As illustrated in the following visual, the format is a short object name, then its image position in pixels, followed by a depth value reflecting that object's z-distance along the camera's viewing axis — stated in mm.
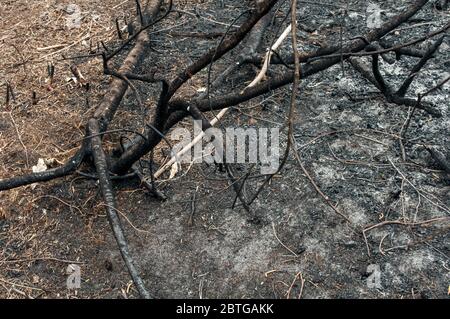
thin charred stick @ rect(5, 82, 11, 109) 3419
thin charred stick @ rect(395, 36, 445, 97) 2897
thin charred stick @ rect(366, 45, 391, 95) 3057
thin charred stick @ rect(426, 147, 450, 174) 2781
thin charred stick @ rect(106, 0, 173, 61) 3909
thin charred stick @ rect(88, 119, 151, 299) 2283
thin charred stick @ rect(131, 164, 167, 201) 2797
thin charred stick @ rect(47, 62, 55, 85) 3557
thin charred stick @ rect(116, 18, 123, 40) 3852
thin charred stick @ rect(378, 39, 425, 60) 3155
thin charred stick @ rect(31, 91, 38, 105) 3446
